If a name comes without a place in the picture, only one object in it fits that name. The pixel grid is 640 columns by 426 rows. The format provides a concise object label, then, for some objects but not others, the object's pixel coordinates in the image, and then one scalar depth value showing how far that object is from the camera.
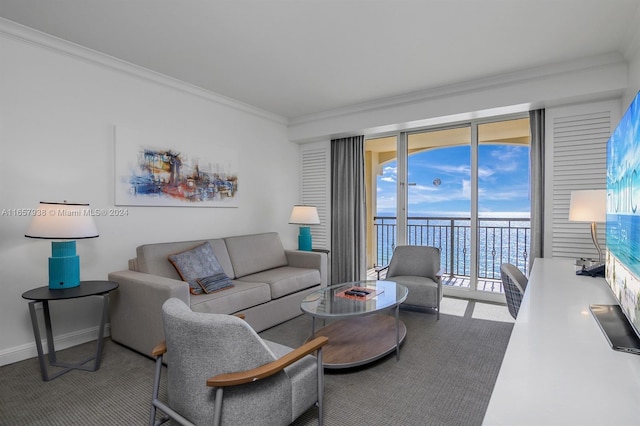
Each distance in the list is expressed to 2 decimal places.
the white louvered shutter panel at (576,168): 3.33
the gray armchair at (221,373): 1.37
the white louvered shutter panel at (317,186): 5.21
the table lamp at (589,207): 2.68
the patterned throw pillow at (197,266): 2.99
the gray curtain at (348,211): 4.91
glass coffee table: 2.43
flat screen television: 1.06
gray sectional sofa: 2.56
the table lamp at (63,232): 2.30
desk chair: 2.20
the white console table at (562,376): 0.72
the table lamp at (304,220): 4.59
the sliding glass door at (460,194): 4.24
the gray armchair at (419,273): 3.52
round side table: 2.28
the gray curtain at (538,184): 3.64
